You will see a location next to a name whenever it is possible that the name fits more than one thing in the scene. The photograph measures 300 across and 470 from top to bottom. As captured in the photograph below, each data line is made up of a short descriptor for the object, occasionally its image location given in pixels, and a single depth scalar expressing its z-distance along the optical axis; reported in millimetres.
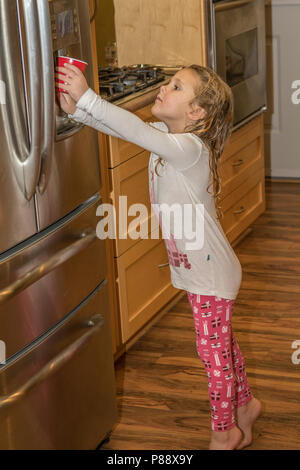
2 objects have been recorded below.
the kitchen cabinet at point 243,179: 3447
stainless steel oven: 3078
